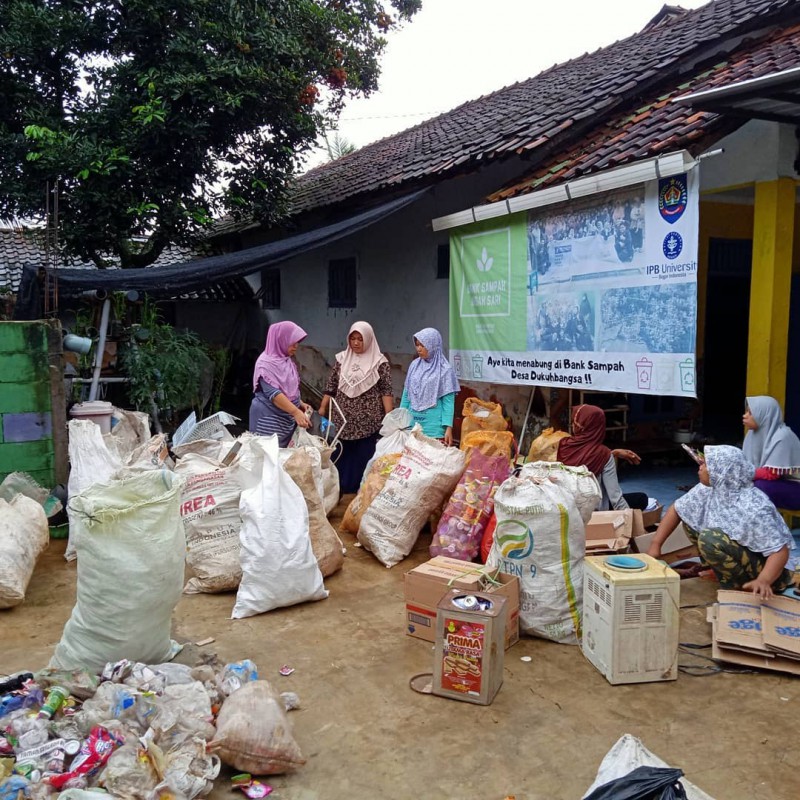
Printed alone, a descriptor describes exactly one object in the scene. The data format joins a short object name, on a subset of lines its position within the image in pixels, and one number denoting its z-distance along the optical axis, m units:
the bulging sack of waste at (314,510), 4.17
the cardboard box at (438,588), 3.29
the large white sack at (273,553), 3.69
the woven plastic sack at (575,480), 3.45
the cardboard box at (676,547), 4.35
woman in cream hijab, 5.68
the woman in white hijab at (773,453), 3.87
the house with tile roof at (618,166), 4.72
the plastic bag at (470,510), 4.24
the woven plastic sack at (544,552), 3.30
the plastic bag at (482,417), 5.45
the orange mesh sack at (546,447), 4.80
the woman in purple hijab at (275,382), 5.54
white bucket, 5.65
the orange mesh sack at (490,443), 4.69
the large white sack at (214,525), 4.00
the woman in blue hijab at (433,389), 5.45
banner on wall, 4.31
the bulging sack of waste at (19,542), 3.80
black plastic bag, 1.72
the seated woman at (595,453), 4.32
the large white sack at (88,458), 4.94
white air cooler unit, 2.91
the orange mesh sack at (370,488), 4.85
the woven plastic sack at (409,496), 4.45
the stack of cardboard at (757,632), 3.06
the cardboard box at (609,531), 4.01
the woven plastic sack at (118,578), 2.86
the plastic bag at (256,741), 2.35
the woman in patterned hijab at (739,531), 3.29
